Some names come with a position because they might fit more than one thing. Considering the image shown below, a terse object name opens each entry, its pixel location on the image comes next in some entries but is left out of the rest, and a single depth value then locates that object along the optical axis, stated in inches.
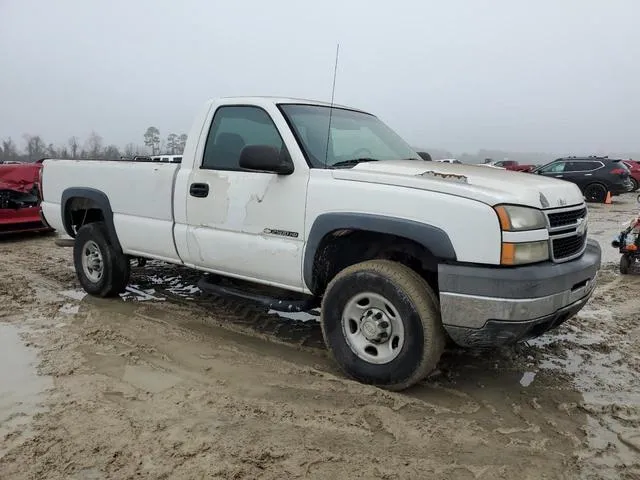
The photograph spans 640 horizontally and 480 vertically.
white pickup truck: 125.0
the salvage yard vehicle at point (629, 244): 283.1
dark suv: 763.4
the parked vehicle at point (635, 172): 905.8
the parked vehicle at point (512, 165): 1240.8
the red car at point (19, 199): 372.2
